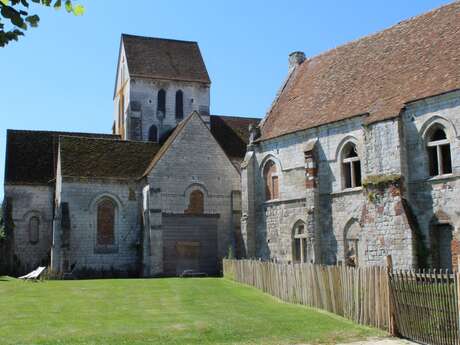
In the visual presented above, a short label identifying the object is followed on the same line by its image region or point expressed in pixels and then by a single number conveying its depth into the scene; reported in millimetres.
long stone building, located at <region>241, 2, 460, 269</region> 25828
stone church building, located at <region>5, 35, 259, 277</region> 38094
